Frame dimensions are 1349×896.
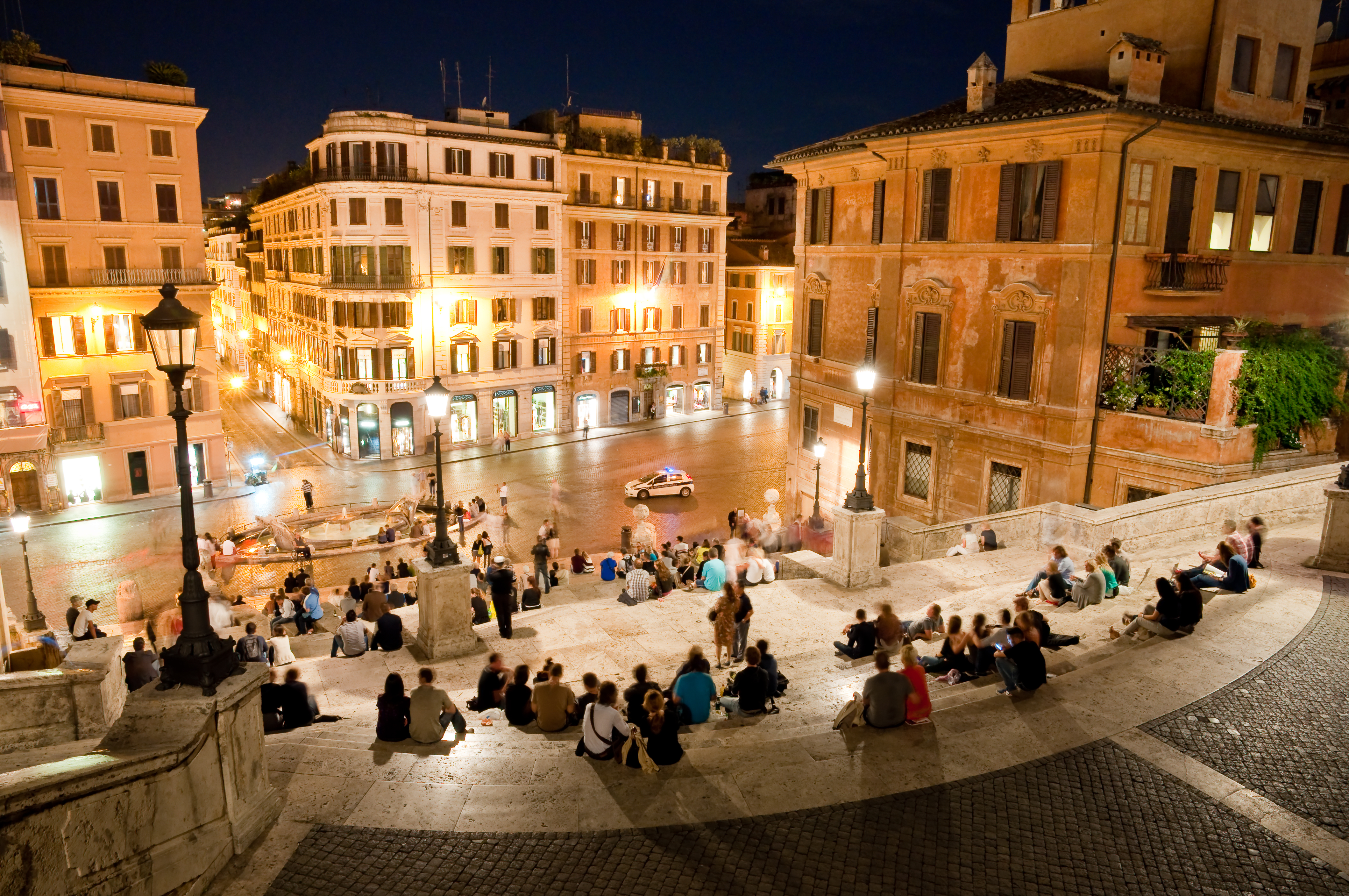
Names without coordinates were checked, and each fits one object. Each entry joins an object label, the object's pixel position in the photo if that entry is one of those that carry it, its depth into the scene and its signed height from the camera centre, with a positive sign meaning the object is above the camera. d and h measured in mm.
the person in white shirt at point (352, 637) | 13789 -5661
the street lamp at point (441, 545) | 12984 -3935
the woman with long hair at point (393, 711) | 9406 -4674
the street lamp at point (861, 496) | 15836 -3726
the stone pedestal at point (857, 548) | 15703 -4662
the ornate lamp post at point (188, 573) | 6684 -2372
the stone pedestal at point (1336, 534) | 14531 -3935
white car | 34812 -7906
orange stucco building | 19438 +1252
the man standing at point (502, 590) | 13969 -4920
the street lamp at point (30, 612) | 18859 -7556
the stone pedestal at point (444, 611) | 12914 -4965
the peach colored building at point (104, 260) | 31547 +845
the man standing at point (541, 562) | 18922 -6035
